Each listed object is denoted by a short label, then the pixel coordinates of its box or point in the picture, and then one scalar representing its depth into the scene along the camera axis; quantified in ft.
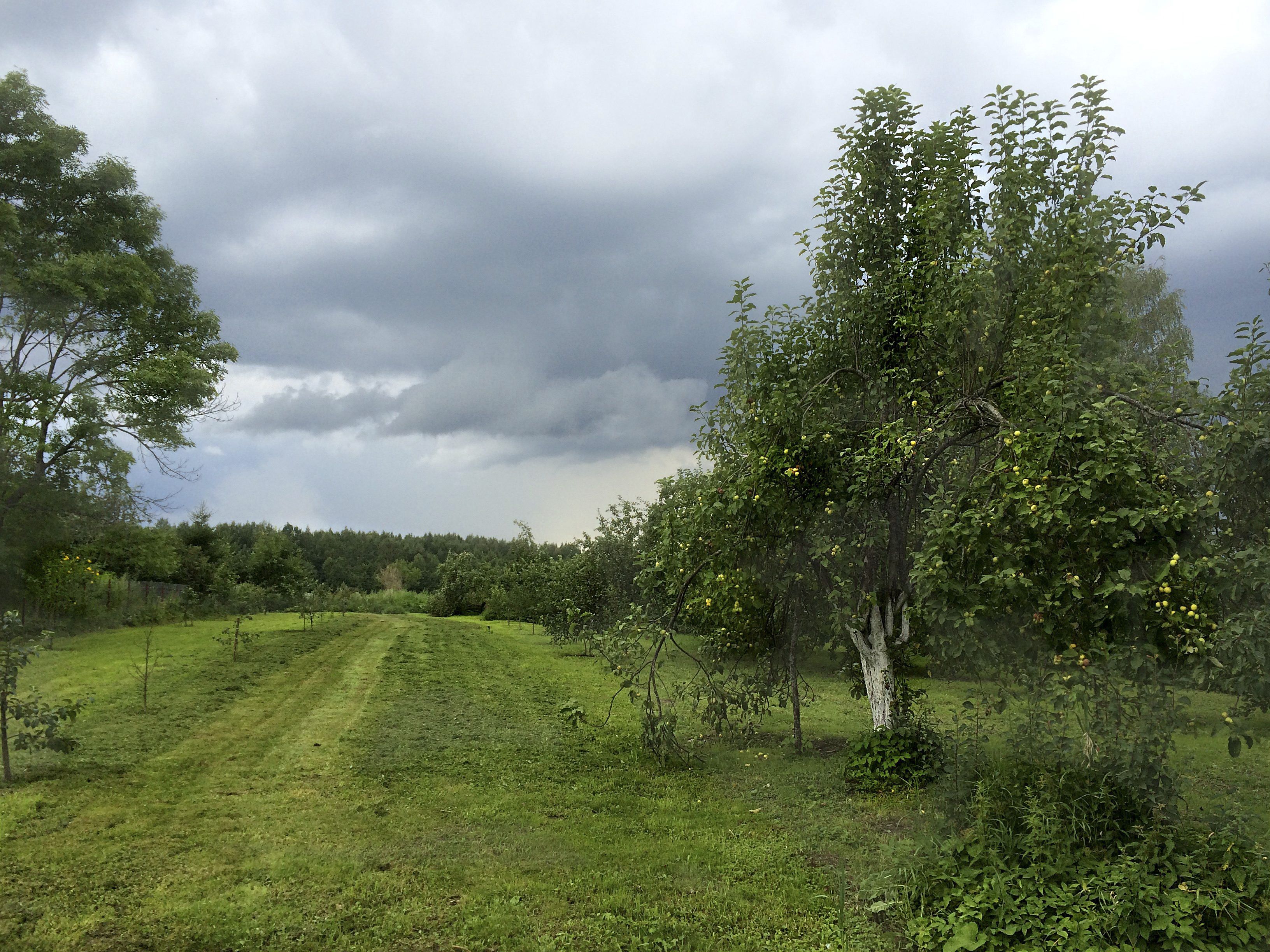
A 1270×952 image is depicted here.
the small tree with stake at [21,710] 26.48
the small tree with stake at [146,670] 39.40
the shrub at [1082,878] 14.25
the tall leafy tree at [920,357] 20.33
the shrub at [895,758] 26.43
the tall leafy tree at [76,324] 70.74
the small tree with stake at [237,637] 59.00
